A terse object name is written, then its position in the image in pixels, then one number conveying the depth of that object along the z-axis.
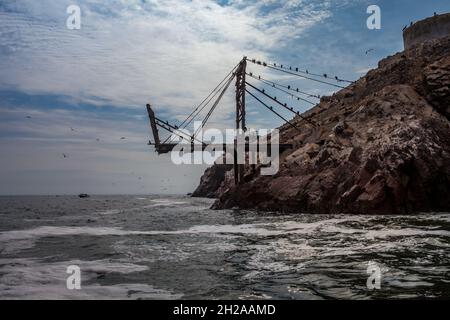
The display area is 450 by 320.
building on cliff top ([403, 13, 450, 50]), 48.69
